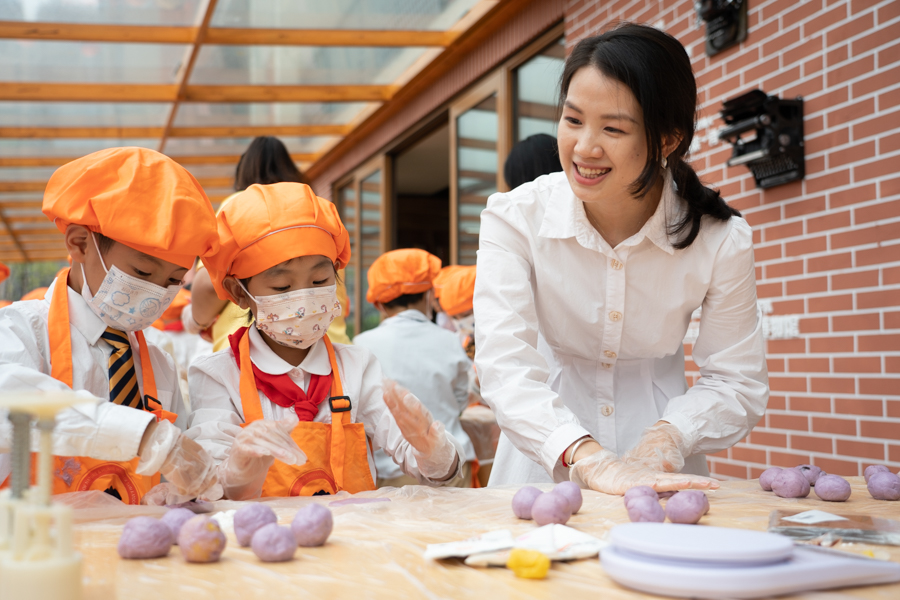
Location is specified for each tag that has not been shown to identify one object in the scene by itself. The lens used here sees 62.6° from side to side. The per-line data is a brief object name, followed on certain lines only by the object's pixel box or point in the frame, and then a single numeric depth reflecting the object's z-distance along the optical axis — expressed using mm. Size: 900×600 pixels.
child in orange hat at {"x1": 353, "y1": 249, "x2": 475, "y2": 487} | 3805
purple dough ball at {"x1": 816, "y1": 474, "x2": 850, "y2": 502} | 1464
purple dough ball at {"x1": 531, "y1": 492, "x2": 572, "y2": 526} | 1196
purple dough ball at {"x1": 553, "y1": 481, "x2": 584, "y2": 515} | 1257
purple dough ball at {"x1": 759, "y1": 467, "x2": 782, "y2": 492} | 1573
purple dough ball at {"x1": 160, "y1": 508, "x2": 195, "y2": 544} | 1040
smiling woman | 1717
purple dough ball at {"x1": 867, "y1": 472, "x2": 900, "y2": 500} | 1483
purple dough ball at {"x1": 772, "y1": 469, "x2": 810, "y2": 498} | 1512
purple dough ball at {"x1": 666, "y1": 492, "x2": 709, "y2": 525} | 1203
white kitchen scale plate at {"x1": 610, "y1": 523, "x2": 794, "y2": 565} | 806
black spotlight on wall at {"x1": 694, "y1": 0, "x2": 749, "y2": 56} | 3623
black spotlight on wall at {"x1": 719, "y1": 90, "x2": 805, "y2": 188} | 3264
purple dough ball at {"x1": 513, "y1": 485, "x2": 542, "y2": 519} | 1271
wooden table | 857
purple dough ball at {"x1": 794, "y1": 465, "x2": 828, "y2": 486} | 1574
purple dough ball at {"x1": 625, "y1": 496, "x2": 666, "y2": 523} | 1180
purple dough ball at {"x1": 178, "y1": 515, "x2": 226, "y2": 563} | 958
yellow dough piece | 903
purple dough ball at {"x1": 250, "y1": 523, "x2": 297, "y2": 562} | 979
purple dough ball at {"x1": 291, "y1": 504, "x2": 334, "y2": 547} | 1058
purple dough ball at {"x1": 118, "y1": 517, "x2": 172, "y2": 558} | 982
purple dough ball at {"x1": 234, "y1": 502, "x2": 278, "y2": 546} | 1060
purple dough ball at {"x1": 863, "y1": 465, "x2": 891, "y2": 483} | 1586
